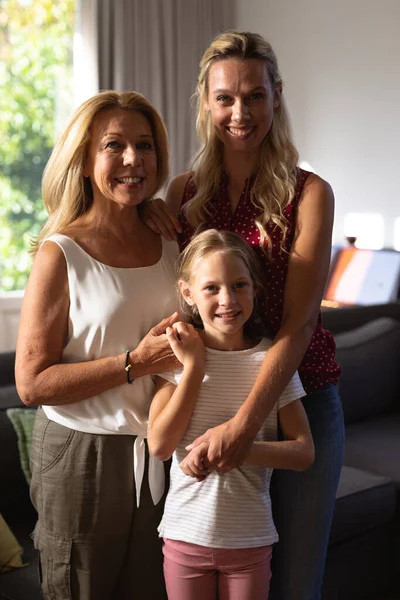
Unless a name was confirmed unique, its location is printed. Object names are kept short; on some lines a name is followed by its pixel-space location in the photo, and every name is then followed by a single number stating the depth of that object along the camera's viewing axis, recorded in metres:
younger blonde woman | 1.57
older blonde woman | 1.51
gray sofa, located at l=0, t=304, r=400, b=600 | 2.24
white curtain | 5.78
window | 5.53
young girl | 1.51
